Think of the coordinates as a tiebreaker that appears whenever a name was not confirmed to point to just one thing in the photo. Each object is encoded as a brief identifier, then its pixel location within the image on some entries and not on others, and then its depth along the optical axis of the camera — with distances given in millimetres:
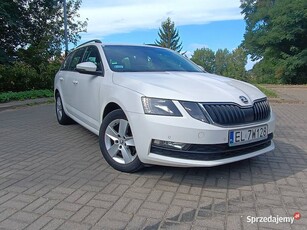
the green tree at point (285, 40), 26047
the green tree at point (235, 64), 86000
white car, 3051
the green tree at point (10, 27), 14766
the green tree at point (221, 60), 103188
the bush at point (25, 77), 11508
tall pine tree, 76500
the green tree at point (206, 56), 105625
